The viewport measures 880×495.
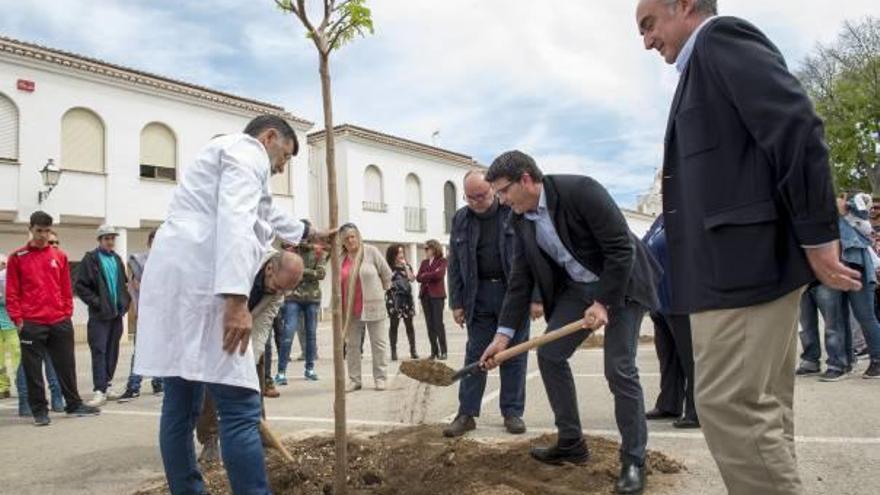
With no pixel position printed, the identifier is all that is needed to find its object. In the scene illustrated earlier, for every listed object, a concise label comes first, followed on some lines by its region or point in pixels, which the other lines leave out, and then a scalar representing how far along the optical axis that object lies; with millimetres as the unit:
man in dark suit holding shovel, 3699
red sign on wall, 19297
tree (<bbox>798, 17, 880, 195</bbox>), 32062
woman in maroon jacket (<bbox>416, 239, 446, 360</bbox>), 11055
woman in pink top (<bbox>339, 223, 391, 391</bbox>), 7883
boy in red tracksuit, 6514
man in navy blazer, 1980
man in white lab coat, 2863
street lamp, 19250
